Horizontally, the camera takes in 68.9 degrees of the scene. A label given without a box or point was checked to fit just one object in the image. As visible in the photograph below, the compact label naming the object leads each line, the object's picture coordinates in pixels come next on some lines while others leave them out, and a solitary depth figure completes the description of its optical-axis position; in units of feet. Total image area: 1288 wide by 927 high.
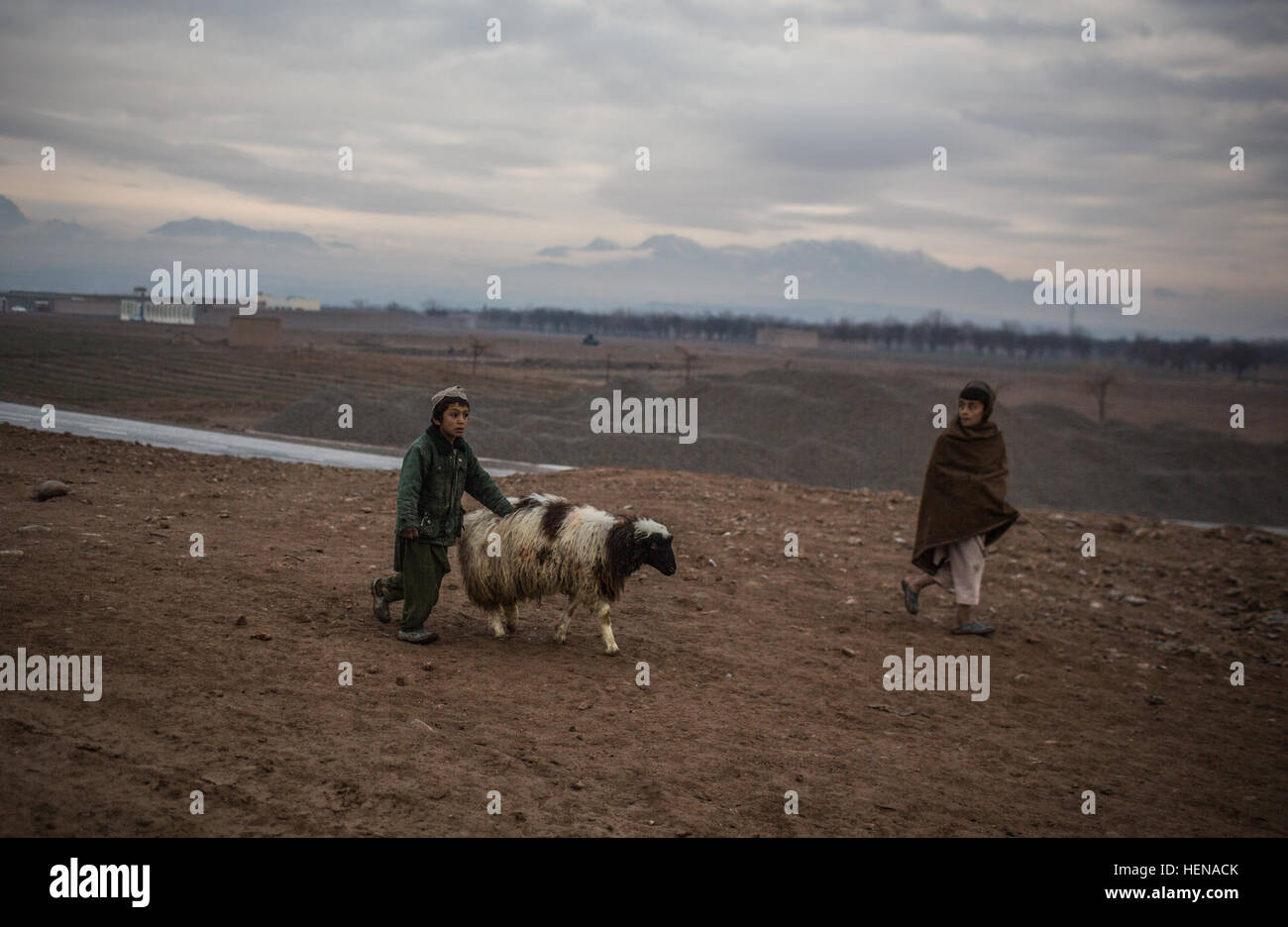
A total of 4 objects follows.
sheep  23.30
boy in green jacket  21.52
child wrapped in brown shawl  28.07
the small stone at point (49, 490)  31.19
